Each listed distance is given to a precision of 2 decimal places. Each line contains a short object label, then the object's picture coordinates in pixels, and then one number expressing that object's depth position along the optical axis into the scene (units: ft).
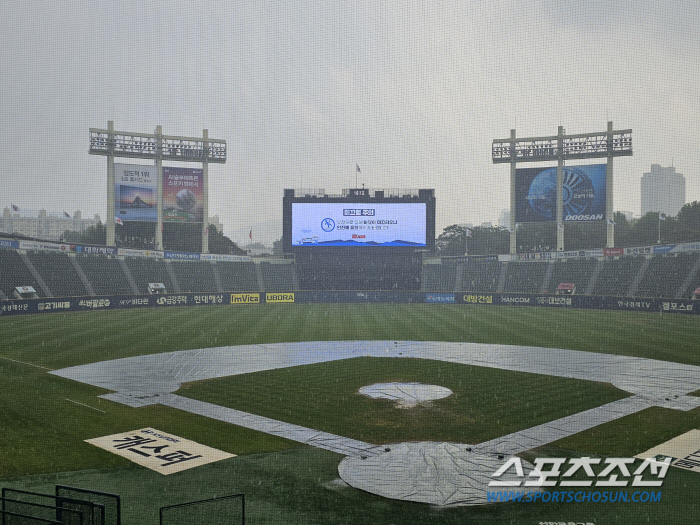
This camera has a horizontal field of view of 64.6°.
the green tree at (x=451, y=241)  369.50
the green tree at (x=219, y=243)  339.98
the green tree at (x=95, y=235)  302.74
